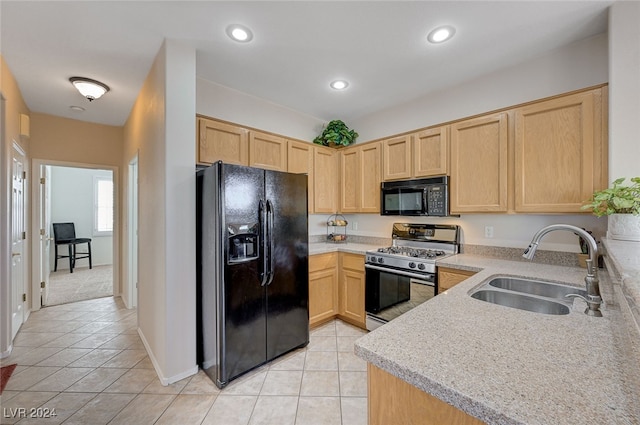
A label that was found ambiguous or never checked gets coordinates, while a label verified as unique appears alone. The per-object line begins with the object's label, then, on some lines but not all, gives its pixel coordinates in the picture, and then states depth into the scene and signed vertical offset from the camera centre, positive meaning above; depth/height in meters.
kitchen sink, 1.66 -0.48
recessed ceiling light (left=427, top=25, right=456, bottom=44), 1.94 +1.31
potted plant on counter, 1.54 +0.02
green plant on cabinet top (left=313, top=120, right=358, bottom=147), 3.50 +1.00
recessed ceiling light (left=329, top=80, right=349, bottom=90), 2.75 +1.31
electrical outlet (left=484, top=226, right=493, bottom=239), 2.62 -0.20
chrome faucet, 1.16 -0.29
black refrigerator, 1.97 -0.45
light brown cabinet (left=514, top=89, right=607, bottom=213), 1.89 +0.44
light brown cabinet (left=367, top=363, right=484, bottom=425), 0.70 -0.55
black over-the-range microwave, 2.65 +0.15
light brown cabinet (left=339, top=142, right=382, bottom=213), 3.21 +0.42
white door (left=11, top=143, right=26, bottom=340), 2.59 -0.29
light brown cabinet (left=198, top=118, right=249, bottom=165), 2.45 +0.65
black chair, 5.47 -0.59
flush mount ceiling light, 2.58 +1.20
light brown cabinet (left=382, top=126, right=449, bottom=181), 2.65 +0.60
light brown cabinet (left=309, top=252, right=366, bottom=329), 2.91 -0.86
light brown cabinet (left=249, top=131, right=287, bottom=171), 2.81 +0.65
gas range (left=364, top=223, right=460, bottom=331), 2.42 -0.57
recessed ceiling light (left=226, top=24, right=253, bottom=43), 1.93 +1.31
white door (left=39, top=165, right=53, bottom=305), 3.61 -0.37
